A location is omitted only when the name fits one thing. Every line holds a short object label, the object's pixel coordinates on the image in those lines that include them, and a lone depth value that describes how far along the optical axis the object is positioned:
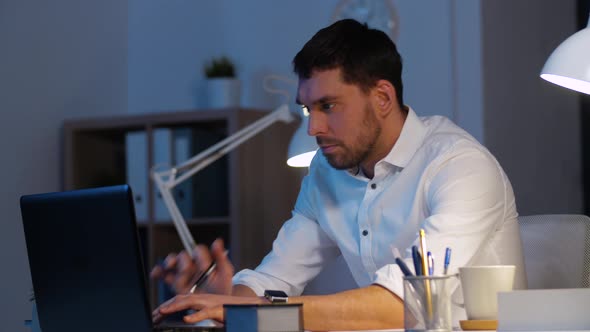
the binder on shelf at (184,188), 5.51
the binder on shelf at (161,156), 5.49
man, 3.35
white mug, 2.78
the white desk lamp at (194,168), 4.96
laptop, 2.67
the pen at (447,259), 2.71
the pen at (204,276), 3.07
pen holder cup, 2.60
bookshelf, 5.37
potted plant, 5.75
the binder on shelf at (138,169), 5.56
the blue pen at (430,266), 2.67
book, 2.56
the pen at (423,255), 2.65
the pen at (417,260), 2.67
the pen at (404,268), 2.66
